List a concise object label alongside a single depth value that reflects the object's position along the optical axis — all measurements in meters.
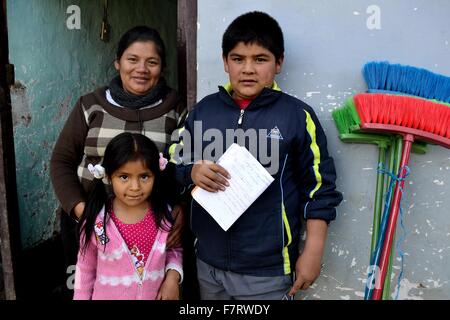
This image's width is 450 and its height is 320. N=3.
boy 1.55
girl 1.61
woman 1.80
